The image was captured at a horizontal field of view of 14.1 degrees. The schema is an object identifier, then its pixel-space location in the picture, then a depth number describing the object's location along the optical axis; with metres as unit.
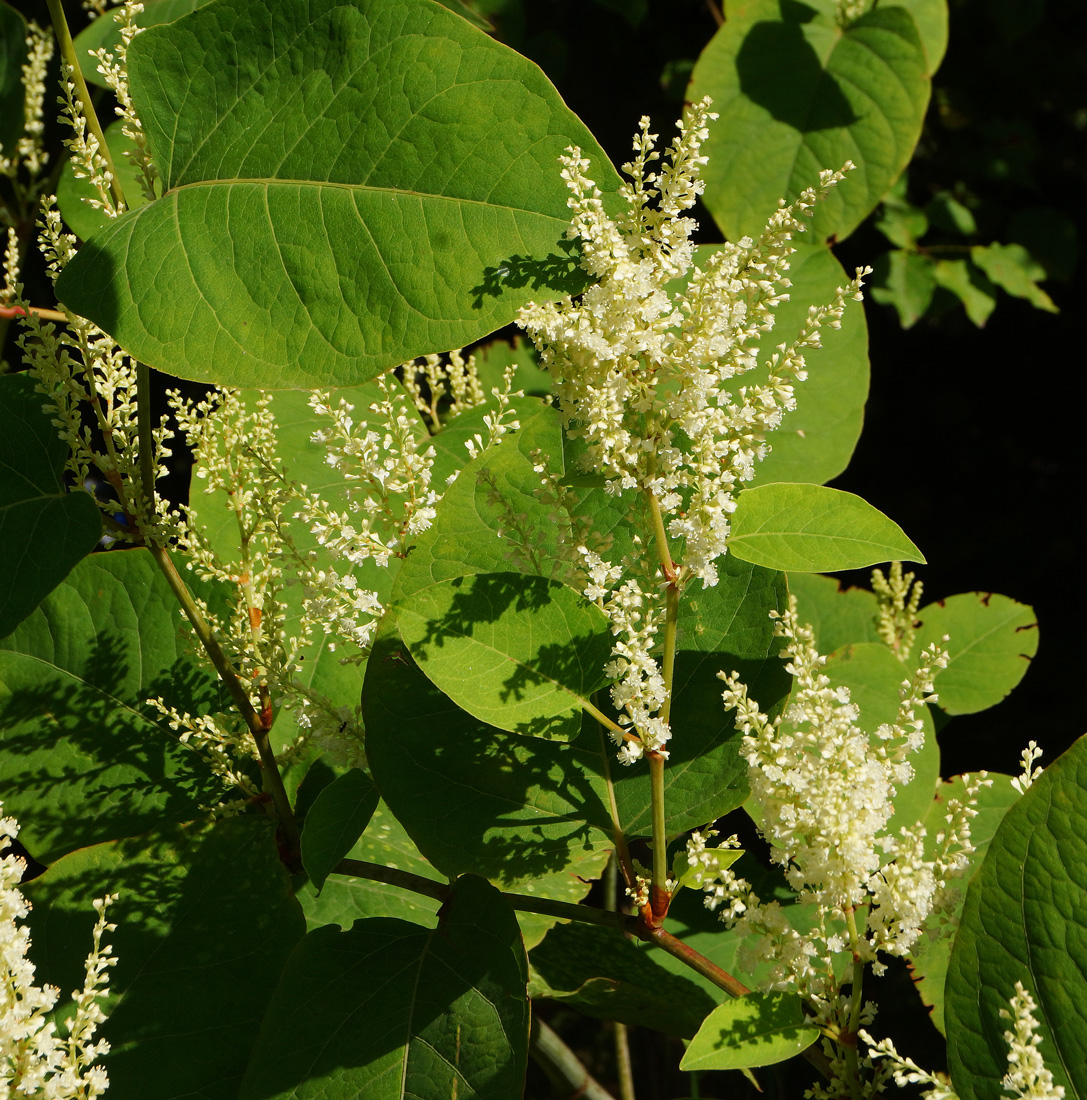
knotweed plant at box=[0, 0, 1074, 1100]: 0.96
